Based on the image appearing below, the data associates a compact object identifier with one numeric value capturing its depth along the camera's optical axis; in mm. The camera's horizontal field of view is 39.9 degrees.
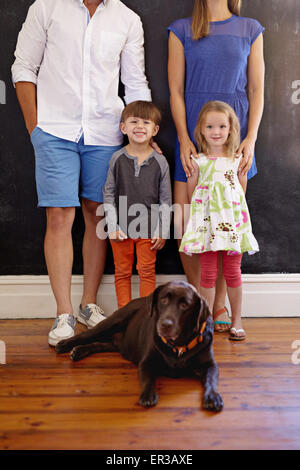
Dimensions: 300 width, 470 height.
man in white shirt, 1963
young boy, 2053
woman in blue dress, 2031
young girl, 1943
